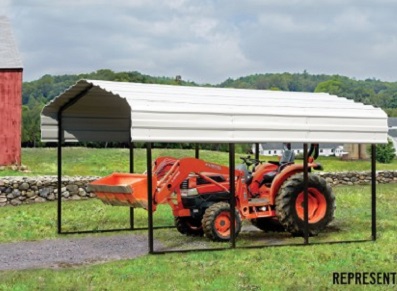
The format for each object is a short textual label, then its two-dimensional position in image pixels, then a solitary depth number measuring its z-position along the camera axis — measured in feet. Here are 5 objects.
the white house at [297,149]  308.60
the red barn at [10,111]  93.56
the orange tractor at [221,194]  42.86
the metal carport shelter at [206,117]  38.34
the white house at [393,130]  323.37
